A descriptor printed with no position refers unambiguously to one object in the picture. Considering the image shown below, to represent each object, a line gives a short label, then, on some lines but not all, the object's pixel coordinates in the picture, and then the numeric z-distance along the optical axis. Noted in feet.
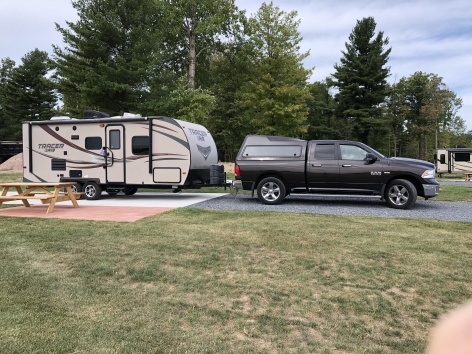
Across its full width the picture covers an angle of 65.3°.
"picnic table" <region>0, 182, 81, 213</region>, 32.63
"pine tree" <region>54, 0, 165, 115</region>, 78.85
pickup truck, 34.42
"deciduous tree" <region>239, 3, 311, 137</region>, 100.58
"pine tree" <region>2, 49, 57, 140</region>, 163.95
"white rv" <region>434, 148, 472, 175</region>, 88.53
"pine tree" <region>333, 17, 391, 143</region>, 140.36
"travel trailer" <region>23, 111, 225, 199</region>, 40.42
